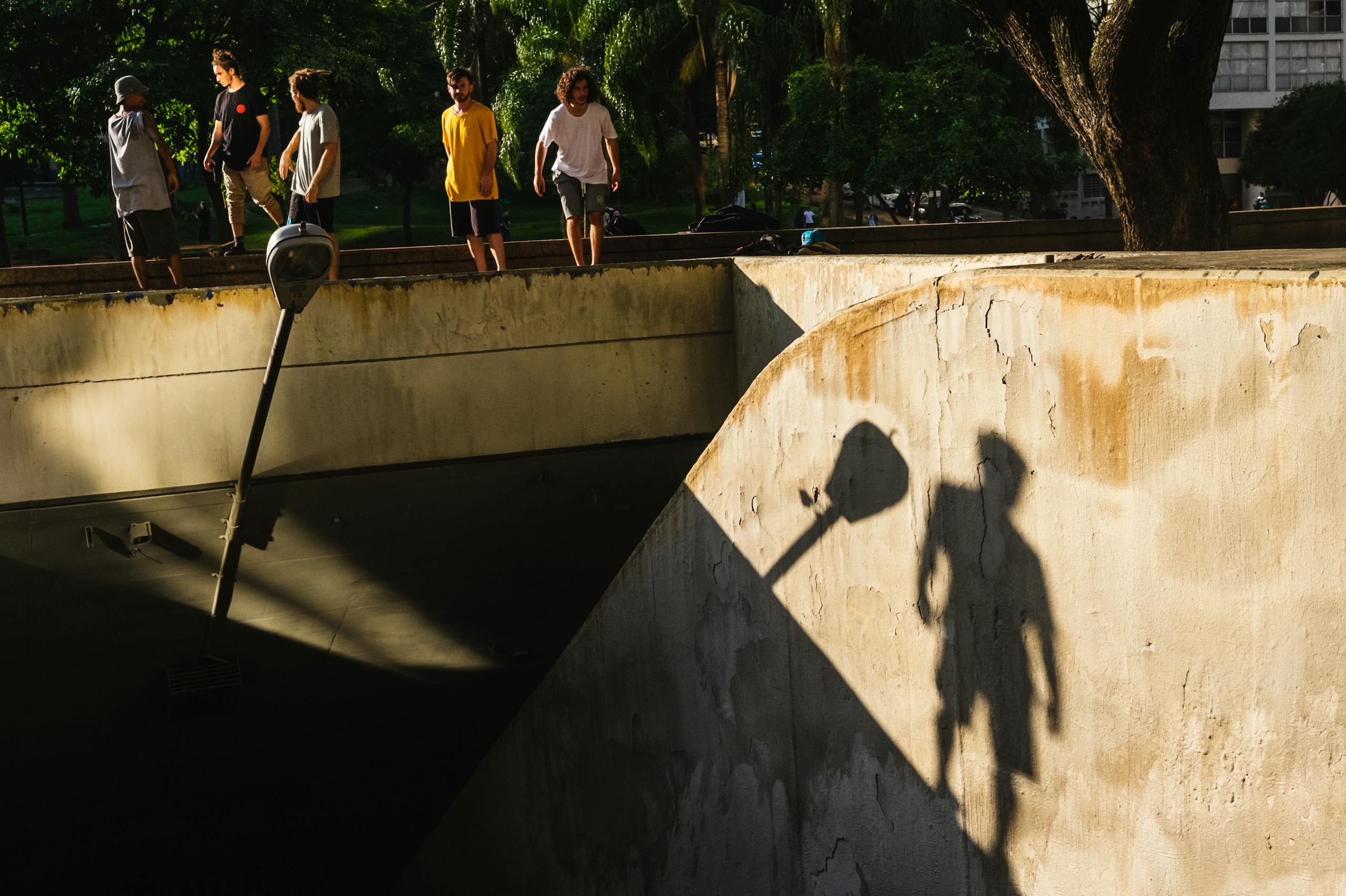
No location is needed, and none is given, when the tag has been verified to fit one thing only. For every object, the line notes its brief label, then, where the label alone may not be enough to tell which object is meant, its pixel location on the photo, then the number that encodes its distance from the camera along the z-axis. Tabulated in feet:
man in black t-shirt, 28.32
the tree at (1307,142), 136.98
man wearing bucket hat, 27.25
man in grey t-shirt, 26.32
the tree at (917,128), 82.58
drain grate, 28.07
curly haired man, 27.89
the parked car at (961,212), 153.78
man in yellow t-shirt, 27.89
